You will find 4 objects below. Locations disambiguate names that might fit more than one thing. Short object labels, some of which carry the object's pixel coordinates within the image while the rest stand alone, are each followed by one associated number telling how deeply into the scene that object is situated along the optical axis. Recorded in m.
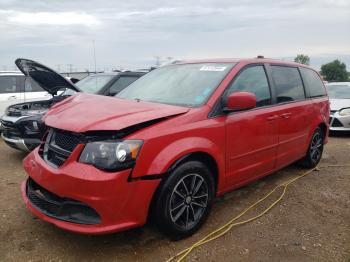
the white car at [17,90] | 8.83
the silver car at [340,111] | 9.06
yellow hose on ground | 3.18
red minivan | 2.95
